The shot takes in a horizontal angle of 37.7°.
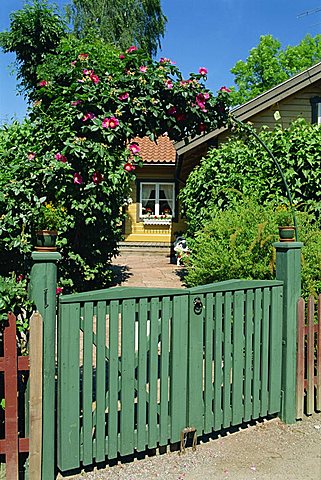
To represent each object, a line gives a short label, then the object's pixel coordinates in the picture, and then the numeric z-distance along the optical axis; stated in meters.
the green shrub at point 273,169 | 7.99
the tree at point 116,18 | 22.45
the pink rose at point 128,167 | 4.96
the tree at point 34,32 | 8.81
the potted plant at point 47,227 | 3.08
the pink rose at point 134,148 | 5.07
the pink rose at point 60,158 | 4.54
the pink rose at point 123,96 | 4.85
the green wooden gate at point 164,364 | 3.18
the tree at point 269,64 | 38.47
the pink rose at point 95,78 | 4.88
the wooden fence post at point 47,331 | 3.04
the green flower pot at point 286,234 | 4.06
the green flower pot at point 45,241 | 3.07
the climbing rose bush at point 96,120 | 4.55
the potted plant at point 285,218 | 5.70
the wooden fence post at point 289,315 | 4.04
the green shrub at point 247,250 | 5.11
